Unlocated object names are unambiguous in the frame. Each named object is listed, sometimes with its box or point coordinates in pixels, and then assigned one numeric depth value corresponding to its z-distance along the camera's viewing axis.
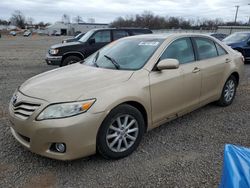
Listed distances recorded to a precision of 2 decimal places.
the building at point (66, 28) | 67.06
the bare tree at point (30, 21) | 99.81
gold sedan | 2.11
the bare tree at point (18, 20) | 91.55
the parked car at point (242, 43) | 8.85
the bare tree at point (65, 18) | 95.55
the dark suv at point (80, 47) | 7.12
